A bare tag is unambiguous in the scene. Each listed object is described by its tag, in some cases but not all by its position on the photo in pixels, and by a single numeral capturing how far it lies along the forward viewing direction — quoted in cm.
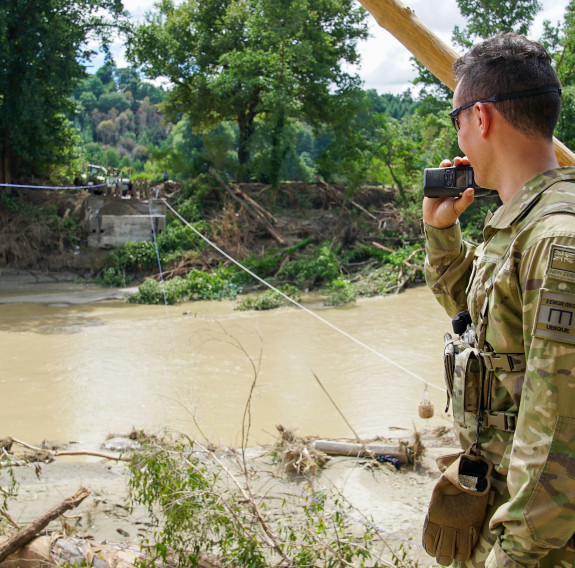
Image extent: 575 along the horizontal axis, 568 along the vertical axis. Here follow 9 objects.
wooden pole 306
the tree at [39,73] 1873
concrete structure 1969
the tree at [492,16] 2244
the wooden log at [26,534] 326
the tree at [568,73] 1734
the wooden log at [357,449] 533
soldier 140
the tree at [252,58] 2088
